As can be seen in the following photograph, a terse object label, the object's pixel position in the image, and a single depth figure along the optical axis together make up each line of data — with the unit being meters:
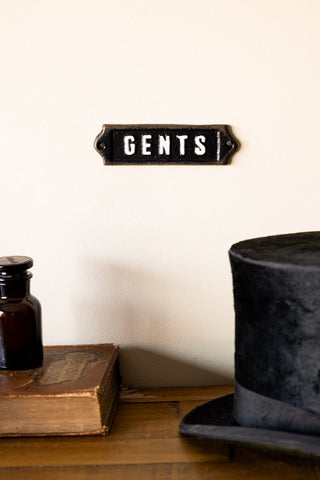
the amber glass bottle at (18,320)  1.32
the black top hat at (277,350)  1.01
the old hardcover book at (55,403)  1.21
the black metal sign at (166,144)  1.43
